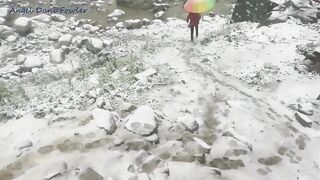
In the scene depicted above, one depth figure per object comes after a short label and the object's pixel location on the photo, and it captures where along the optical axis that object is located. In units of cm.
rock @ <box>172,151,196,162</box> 414
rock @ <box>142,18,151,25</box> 935
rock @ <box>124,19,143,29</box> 910
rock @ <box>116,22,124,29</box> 912
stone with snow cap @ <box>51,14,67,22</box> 960
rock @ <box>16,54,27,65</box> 708
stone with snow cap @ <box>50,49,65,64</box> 719
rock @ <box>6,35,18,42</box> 815
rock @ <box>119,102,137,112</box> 490
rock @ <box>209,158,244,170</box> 409
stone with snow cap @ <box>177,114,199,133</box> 463
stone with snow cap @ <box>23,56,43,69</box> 687
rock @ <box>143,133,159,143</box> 439
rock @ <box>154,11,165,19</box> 986
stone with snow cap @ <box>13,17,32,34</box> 852
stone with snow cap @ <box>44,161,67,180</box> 383
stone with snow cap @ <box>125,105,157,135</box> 446
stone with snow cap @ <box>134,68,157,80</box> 572
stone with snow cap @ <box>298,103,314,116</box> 514
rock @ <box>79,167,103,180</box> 385
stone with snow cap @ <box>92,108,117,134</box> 450
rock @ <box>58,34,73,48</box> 794
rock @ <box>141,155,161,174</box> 397
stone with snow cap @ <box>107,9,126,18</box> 982
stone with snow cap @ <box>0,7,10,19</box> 934
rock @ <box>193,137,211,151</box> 427
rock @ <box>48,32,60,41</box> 837
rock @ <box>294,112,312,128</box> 487
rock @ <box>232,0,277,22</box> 861
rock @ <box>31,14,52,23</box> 946
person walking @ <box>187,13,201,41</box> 753
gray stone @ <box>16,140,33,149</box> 428
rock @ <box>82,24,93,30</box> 908
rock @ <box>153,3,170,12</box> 1030
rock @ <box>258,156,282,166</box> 420
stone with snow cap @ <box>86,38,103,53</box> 745
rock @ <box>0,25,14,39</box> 829
